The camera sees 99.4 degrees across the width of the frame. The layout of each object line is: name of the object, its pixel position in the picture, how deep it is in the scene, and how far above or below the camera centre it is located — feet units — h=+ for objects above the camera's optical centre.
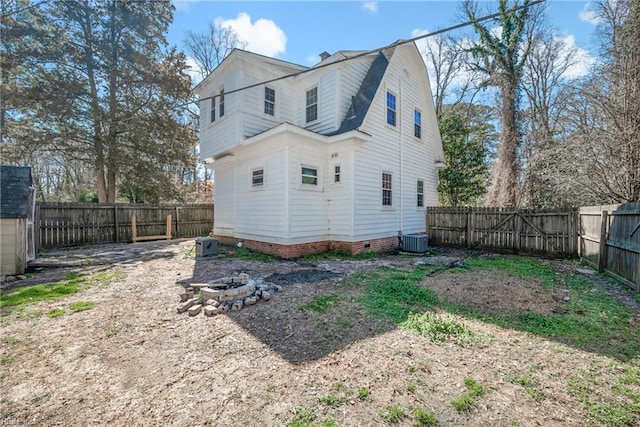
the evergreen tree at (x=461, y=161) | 56.39 +9.42
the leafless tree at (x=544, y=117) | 37.76 +16.48
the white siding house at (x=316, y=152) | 29.43 +6.72
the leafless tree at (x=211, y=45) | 77.66 +47.35
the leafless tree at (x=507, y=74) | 48.14 +24.79
